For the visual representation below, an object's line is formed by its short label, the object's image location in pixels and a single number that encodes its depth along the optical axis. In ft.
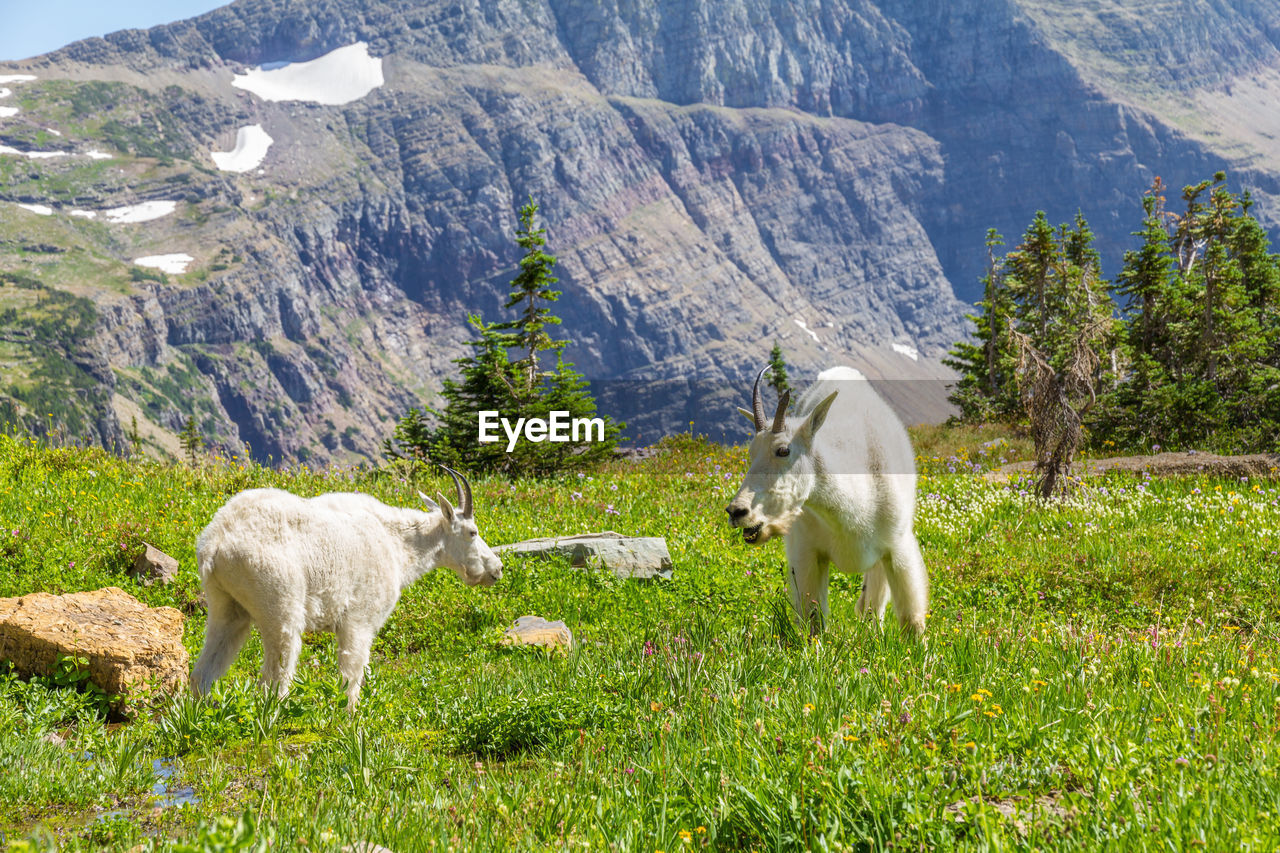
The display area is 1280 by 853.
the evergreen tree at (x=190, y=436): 176.14
